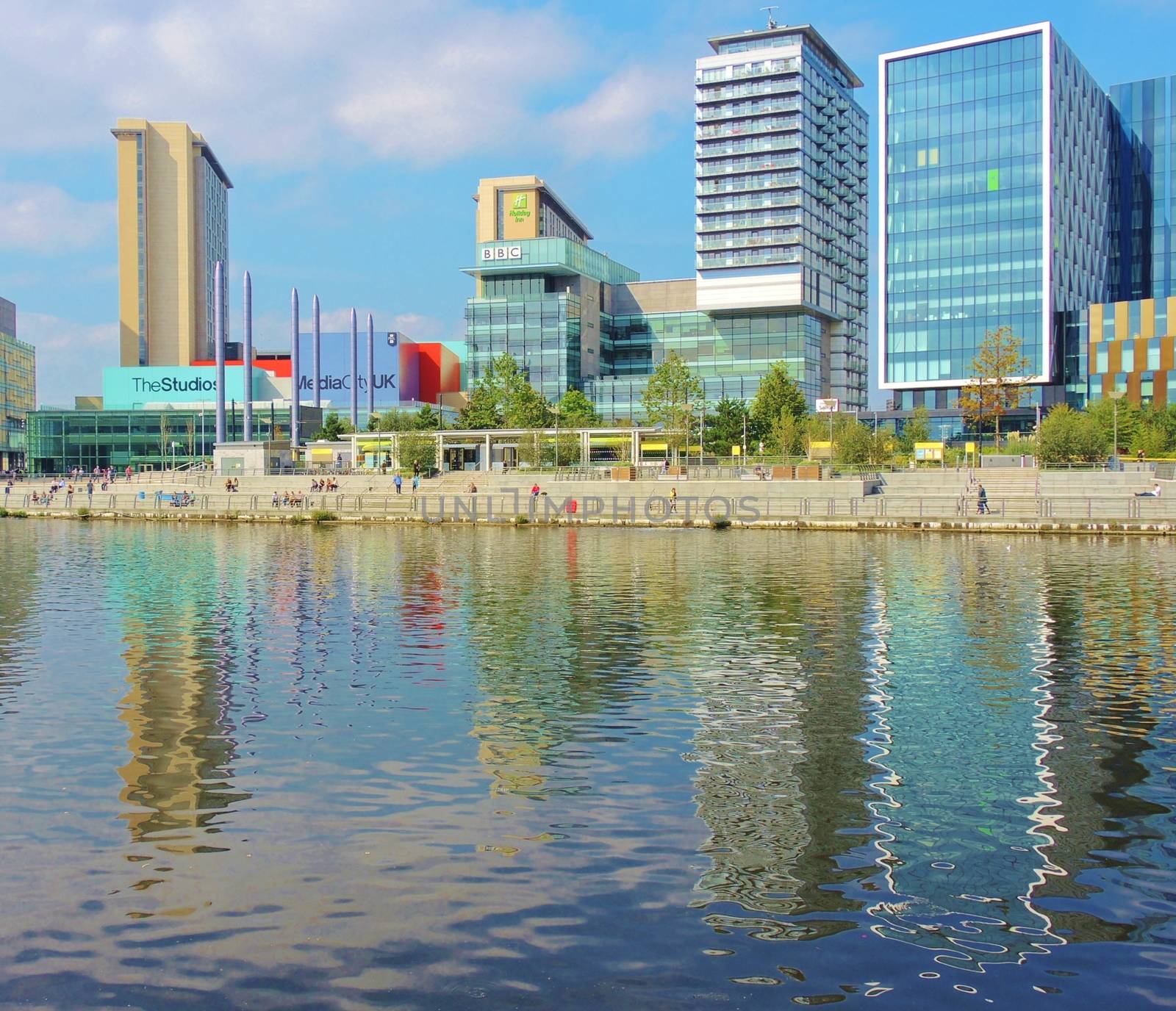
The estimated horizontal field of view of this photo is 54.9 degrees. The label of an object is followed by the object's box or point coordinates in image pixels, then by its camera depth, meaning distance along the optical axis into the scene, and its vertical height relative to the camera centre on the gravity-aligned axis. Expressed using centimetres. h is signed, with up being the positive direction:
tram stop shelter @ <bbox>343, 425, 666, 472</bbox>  9212 +185
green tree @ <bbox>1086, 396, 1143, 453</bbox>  9419 +400
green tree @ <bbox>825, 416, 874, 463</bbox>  8406 +156
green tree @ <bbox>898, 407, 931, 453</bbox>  10995 +352
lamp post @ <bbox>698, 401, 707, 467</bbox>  9896 +440
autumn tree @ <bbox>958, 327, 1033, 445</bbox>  9081 +681
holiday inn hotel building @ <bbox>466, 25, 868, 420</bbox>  14575 +2629
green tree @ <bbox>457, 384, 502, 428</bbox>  11266 +551
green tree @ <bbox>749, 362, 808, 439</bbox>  10506 +599
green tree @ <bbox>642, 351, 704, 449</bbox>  9756 +647
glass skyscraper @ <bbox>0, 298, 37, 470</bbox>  15862 +1194
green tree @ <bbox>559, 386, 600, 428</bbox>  11875 +660
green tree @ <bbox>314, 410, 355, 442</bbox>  12781 +437
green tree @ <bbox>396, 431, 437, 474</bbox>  9281 +144
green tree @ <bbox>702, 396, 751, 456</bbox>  10238 +336
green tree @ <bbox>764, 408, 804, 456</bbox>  9344 +268
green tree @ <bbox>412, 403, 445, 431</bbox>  11381 +493
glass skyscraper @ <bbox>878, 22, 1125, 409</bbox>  12188 +2860
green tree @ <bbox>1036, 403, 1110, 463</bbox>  7925 +176
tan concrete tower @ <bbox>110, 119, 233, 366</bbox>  18812 +3817
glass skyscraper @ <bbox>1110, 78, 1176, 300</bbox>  14475 +3563
